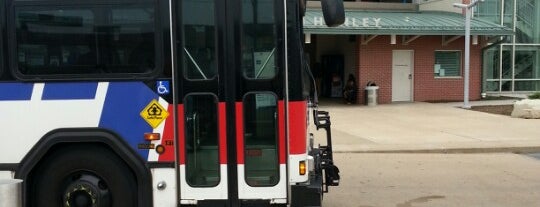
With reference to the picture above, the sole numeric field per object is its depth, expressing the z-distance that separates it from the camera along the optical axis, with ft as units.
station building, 69.15
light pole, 63.62
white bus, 15.30
